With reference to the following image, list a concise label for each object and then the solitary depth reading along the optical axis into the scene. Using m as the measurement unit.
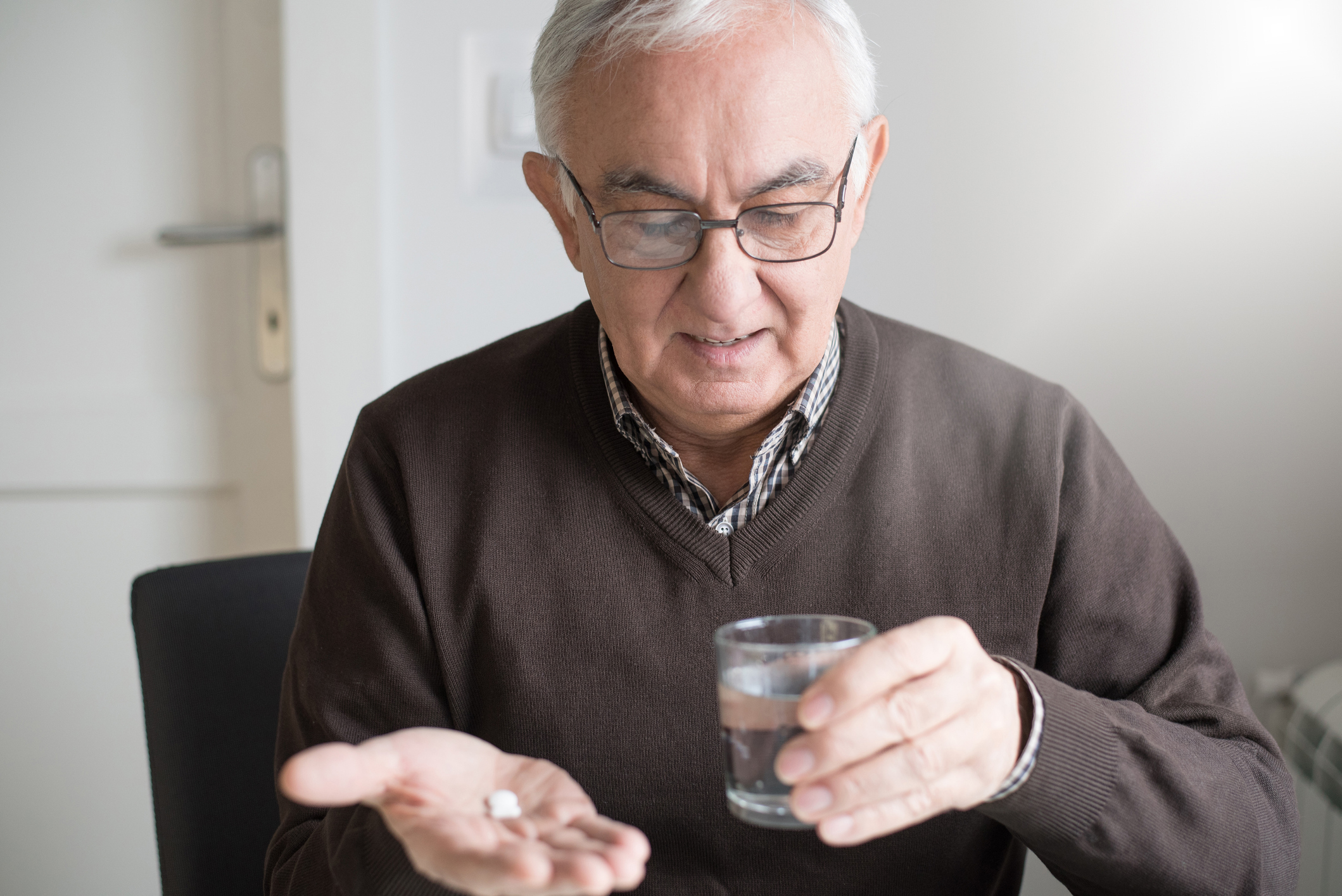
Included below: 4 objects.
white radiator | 1.63
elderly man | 1.02
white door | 2.23
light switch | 1.96
